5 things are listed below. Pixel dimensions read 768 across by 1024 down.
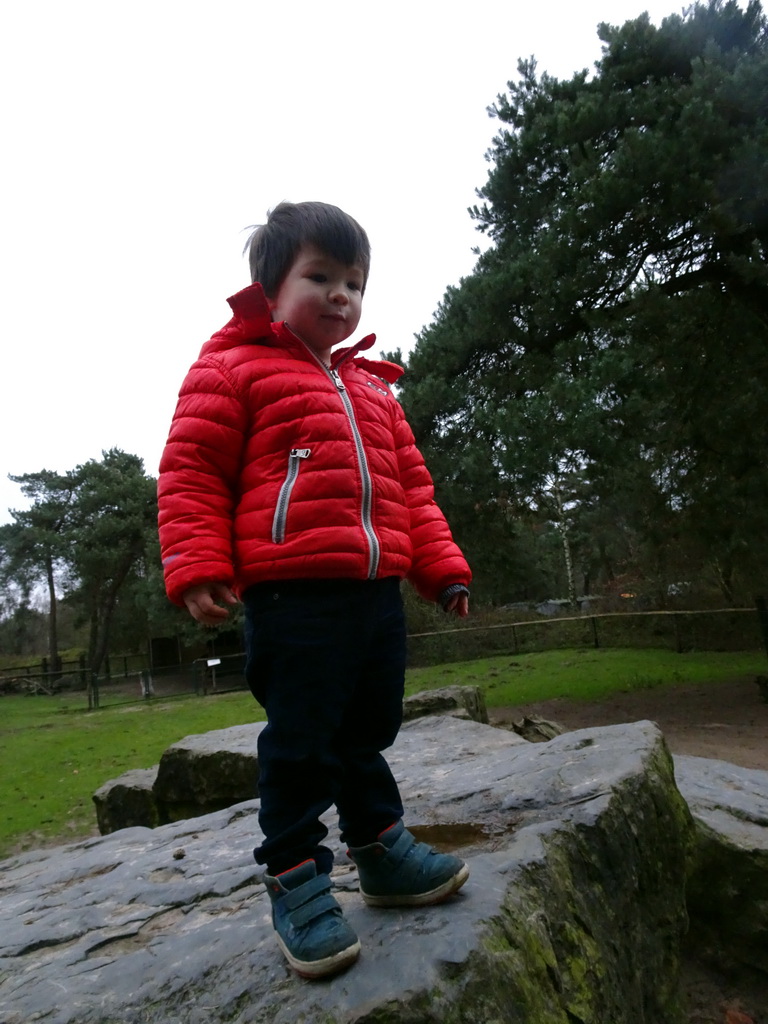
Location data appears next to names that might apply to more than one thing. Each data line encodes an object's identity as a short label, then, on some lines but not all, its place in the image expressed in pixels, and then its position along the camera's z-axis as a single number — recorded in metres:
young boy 1.57
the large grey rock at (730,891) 2.66
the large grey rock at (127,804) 4.67
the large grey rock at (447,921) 1.45
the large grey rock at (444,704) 5.48
